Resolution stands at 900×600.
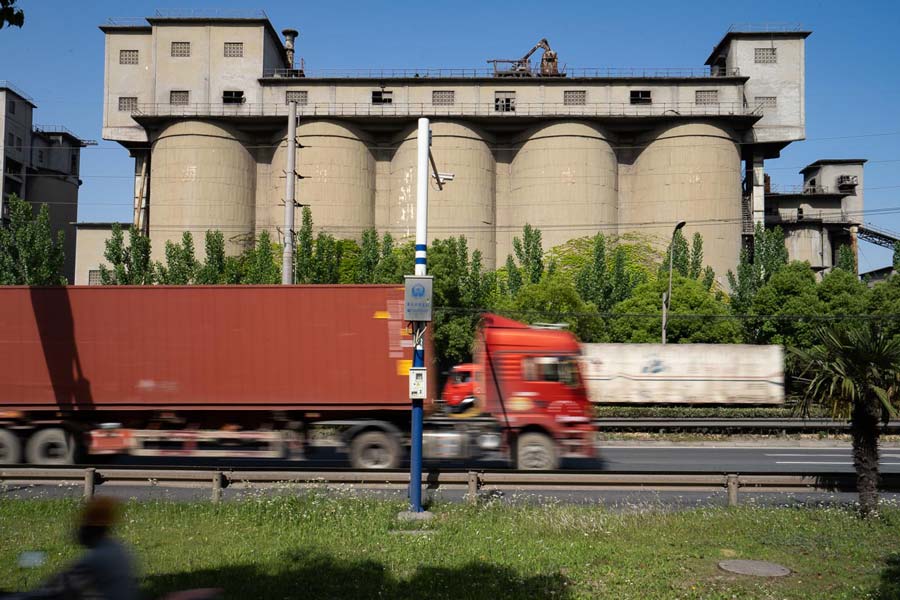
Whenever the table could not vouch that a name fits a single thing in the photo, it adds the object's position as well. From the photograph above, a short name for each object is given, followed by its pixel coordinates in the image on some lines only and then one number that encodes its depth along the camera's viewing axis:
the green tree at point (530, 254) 62.56
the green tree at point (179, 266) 60.56
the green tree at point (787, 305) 50.09
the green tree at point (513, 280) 61.38
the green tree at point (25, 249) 58.88
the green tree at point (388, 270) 49.80
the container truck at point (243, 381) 17.20
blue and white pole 12.29
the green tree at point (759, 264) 61.22
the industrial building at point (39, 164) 78.94
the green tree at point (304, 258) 58.03
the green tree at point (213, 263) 61.00
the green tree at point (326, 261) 58.53
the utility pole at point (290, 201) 25.76
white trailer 35.69
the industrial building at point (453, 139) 67.50
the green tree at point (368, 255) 60.91
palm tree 11.58
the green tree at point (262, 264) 59.03
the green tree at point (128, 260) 60.75
